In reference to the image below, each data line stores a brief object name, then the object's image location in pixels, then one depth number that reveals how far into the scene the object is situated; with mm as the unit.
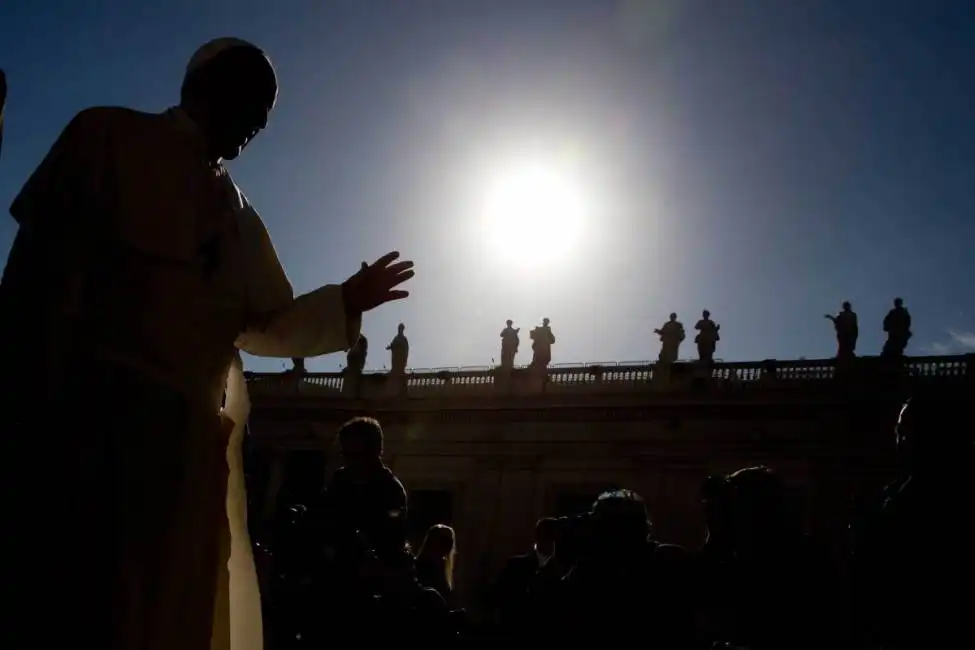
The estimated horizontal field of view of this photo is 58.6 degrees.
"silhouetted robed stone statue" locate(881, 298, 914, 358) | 20188
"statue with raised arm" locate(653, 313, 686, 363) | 22703
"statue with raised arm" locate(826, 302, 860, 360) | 20641
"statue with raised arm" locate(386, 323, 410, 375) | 26922
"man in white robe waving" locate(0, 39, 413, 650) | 1825
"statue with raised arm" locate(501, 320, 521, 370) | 25141
